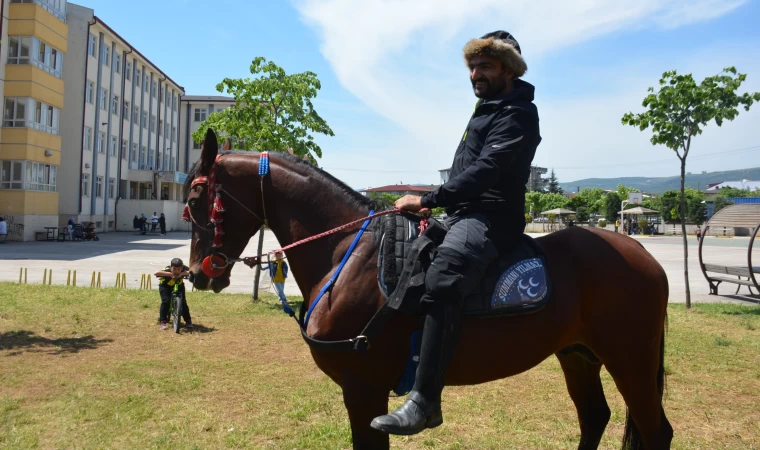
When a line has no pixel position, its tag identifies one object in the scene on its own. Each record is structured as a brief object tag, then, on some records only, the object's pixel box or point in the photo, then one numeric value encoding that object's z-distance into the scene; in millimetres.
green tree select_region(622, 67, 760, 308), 11453
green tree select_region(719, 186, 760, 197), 113562
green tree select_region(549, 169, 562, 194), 116938
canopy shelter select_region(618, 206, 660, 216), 47006
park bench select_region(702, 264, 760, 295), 13594
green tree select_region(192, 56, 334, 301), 11758
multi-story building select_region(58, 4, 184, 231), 36469
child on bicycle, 9445
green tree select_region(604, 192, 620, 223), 79750
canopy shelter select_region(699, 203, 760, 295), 12506
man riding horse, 2811
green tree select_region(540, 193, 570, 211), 82019
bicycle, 9102
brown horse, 2992
